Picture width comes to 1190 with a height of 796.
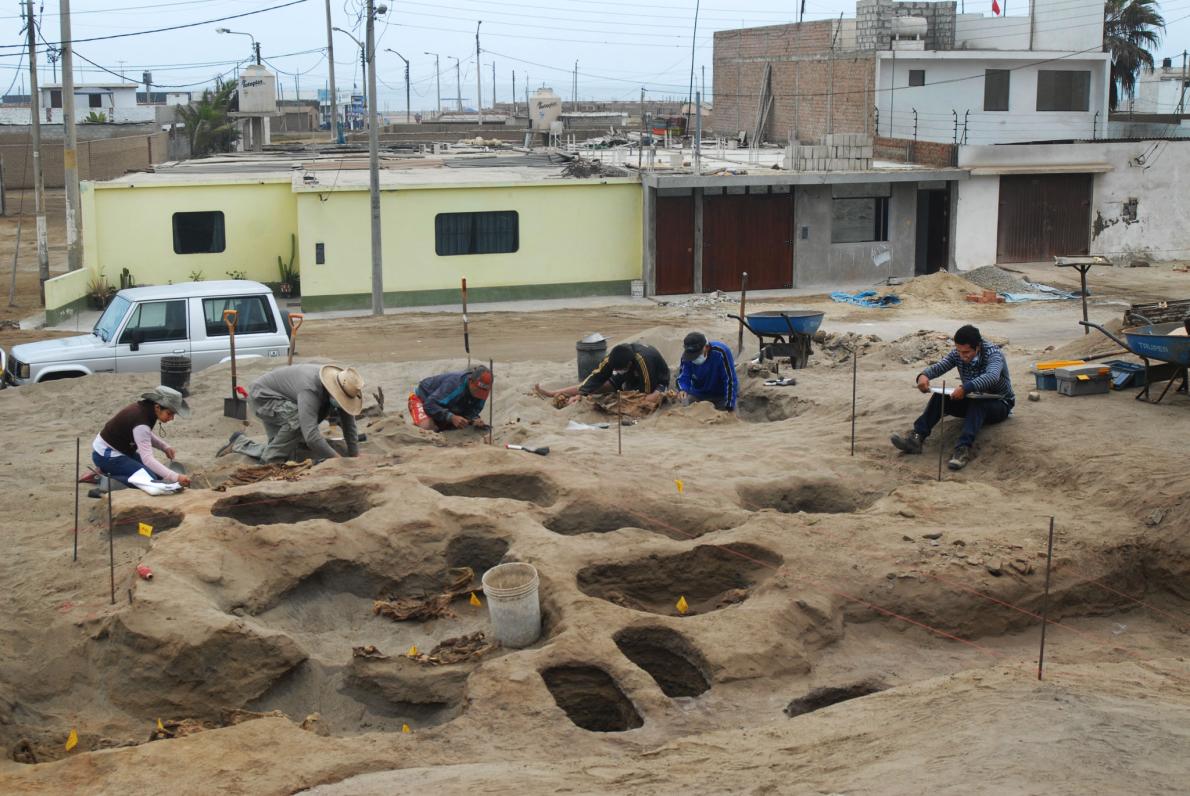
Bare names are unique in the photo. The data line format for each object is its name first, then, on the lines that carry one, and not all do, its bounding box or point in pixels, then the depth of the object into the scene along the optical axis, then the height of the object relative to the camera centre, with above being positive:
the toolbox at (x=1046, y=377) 13.34 -1.71
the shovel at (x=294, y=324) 16.52 -1.49
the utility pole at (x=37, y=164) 27.93 +1.08
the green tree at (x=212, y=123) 51.47 +3.63
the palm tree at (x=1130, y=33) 50.81 +7.25
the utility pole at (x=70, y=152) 26.08 +1.22
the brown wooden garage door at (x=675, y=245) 27.22 -0.69
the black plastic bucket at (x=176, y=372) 15.30 -1.92
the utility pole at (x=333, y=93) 50.29 +4.71
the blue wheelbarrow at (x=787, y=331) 16.55 -1.54
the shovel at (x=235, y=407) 14.69 -2.23
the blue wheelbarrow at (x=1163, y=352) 11.98 -1.31
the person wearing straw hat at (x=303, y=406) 11.66 -1.79
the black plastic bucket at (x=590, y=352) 16.59 -1.81
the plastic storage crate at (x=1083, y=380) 13.08 -1.71
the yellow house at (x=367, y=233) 25.48 -0.43
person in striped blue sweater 11.95 -1.69
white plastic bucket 8.56 -2.63
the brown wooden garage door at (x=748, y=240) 27.56 -0.59
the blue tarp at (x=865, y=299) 25.64 -1.75
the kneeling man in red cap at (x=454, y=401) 13.05 -1.95
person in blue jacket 14.37 -1.83
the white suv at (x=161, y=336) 16.42 -1.62
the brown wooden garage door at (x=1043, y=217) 29.28 -0.08
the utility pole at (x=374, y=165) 23.42 +0.87
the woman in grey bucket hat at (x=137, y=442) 10.81 -1.96
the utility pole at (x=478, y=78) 72.81 +8.33
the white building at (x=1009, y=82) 35.66 +3.74
